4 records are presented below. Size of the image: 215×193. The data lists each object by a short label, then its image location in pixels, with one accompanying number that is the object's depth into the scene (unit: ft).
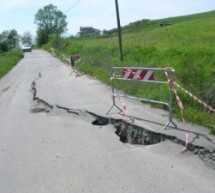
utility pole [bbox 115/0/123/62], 65.00
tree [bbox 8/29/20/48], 421.92
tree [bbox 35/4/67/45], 430.53
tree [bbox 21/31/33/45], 540.40
